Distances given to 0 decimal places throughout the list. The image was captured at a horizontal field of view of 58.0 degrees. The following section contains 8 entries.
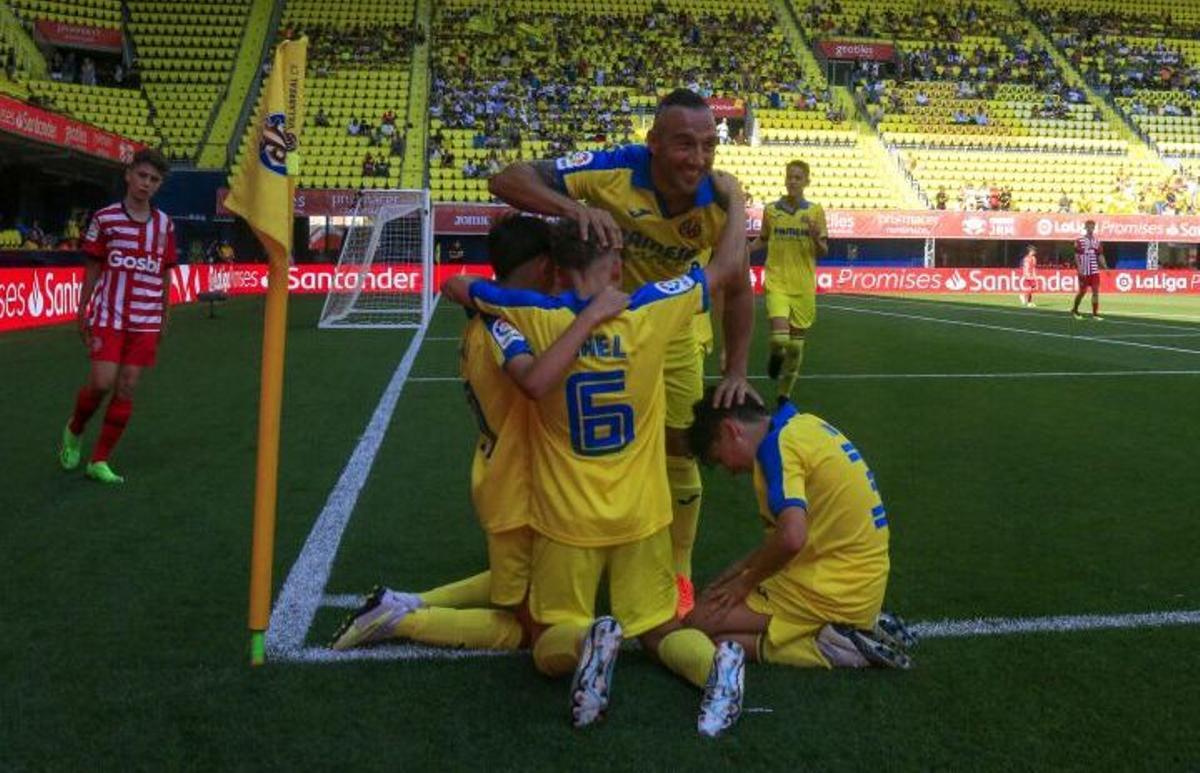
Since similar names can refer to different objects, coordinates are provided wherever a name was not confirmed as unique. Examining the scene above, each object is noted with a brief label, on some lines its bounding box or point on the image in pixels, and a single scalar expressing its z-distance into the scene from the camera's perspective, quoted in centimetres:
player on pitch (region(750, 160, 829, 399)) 1005
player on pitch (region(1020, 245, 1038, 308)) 2905
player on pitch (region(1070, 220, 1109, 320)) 2122
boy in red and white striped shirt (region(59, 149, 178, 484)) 656
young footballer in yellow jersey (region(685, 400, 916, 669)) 346
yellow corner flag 320
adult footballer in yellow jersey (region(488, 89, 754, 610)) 359
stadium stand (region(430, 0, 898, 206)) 3581
